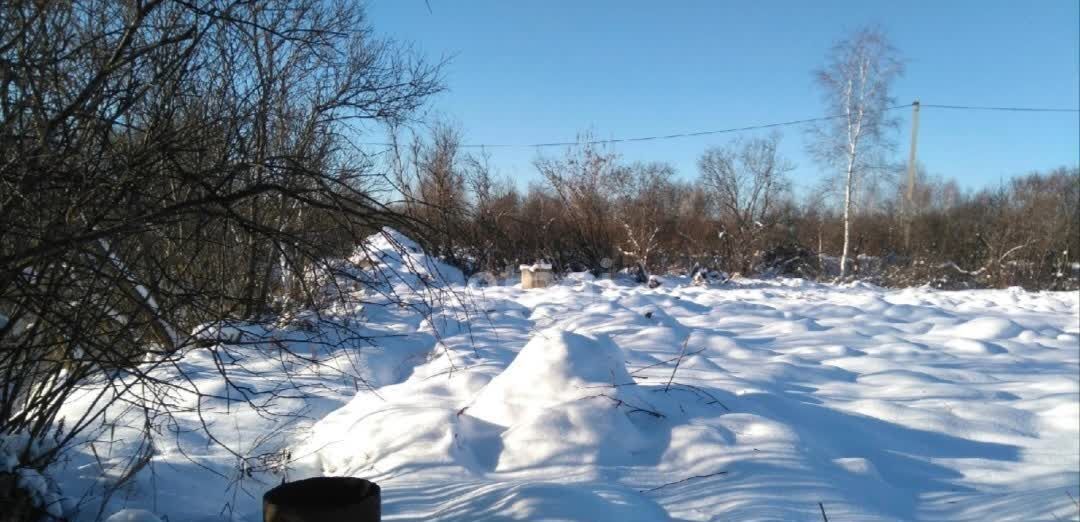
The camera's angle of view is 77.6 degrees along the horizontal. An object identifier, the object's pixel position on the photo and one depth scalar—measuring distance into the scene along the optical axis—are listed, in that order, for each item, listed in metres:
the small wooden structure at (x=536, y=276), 12.09
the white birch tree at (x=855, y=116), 18.16
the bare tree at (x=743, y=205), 16.67
